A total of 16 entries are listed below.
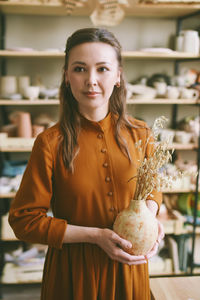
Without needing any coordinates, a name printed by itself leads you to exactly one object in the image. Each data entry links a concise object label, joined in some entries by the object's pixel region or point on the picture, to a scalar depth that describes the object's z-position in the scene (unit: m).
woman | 0.84
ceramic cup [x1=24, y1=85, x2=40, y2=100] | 2.06
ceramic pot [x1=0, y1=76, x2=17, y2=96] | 2.12
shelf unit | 2.00
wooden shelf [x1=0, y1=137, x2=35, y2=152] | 2.10
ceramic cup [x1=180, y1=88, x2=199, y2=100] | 2.20
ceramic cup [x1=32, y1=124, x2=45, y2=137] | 2.14
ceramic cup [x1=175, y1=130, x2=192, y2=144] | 2.25
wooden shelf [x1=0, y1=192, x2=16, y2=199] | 2.07
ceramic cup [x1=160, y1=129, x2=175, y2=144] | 2.19
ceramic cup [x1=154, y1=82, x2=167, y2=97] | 2.24
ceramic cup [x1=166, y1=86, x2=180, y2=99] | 2.19
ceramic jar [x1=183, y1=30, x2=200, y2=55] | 2.15
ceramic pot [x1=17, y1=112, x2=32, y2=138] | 2.10
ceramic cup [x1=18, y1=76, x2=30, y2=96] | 2.13
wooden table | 0.94
